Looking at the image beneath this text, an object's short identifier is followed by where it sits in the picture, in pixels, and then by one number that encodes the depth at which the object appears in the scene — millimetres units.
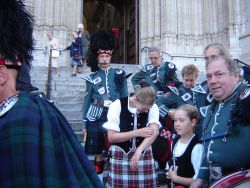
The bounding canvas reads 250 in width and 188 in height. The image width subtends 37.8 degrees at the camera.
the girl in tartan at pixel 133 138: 3512
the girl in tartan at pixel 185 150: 3430
